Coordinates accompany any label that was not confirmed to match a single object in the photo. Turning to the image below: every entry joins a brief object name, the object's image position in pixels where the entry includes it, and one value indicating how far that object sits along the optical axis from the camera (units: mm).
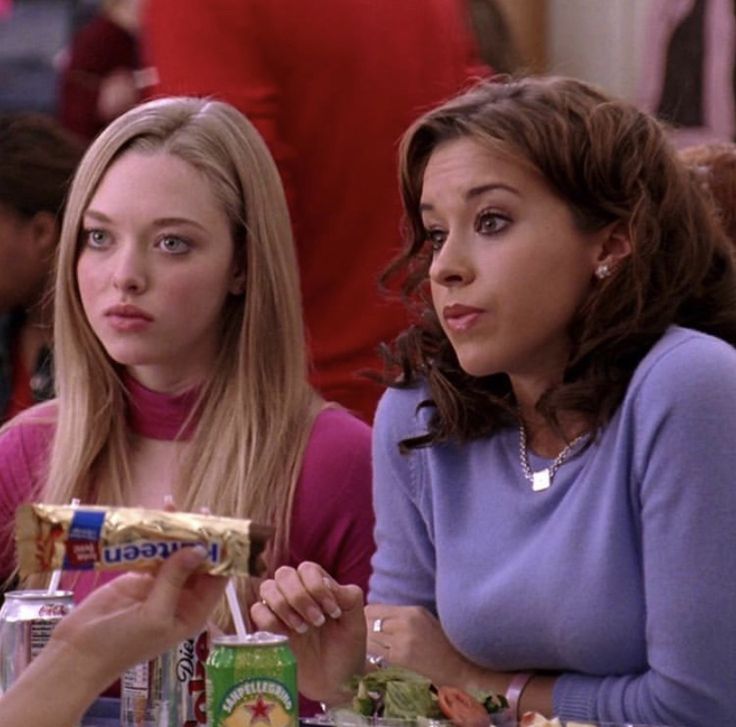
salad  3182
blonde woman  3637
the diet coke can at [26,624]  3264
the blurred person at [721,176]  3834
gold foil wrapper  3016
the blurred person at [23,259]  4237
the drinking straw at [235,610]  3125
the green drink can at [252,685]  3091
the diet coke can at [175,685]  3267
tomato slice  3176
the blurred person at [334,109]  3876
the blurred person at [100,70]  4844
